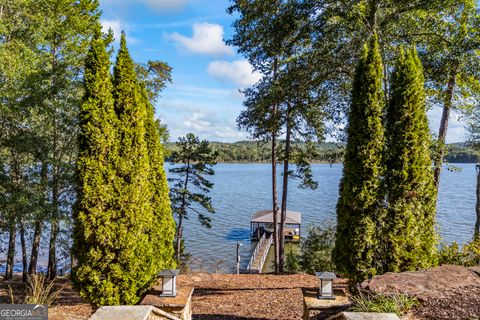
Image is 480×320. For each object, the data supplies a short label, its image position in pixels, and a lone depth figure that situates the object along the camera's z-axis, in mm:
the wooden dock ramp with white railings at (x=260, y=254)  17881
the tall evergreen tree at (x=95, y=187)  5012
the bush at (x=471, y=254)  6410
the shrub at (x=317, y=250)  13750
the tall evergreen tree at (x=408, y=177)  5484
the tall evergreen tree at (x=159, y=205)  6234
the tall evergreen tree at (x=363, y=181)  5430
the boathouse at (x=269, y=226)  22448
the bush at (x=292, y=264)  14133
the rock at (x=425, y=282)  3998
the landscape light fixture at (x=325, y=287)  4641
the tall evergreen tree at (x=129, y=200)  5141
